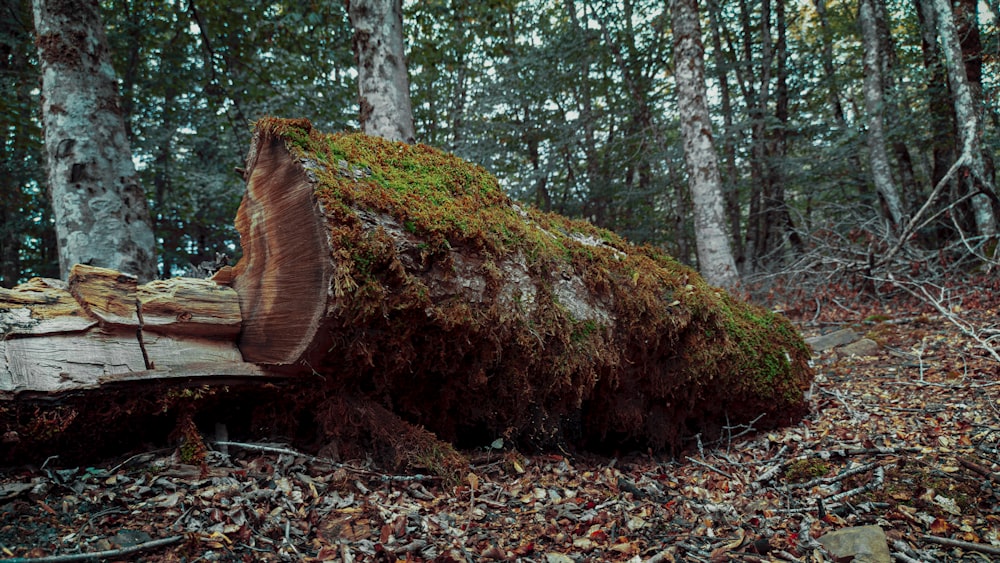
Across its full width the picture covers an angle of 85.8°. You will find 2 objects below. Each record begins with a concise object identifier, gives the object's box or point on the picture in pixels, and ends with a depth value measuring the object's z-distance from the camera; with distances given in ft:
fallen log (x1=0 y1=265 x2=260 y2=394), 6.53
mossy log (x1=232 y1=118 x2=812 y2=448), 7.38
